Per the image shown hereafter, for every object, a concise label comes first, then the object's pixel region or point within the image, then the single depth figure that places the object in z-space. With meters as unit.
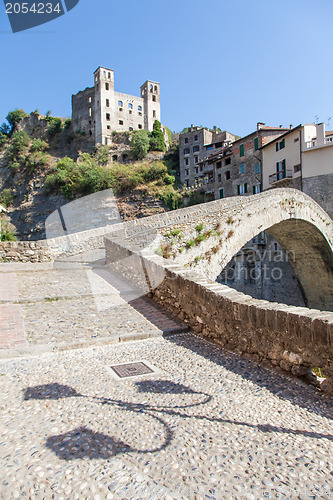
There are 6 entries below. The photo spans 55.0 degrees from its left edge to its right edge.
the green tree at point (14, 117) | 62.88
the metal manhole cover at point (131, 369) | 3.57
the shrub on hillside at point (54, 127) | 58.72
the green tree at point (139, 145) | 48.84
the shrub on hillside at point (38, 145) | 55.75
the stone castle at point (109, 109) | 54.50
